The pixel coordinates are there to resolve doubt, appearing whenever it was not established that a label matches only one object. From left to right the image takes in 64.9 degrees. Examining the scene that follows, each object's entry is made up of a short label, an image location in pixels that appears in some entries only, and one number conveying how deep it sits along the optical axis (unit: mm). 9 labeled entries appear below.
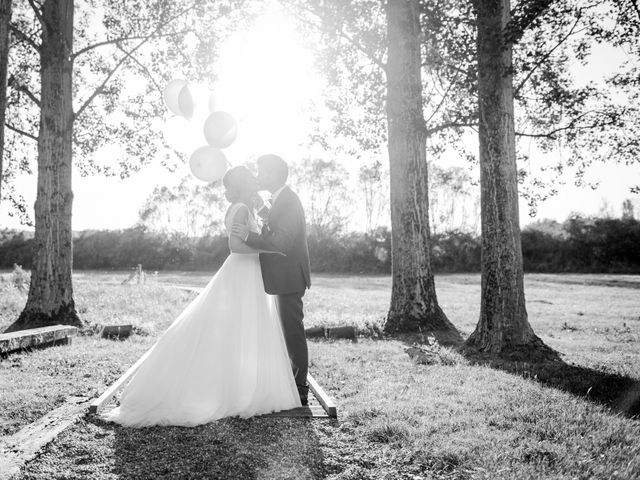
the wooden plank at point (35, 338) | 8174
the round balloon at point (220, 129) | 6594
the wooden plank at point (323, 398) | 5344
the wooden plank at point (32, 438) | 3882
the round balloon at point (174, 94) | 7090
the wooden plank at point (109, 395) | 5298
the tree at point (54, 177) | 11789
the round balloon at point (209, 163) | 6434
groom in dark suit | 5801
